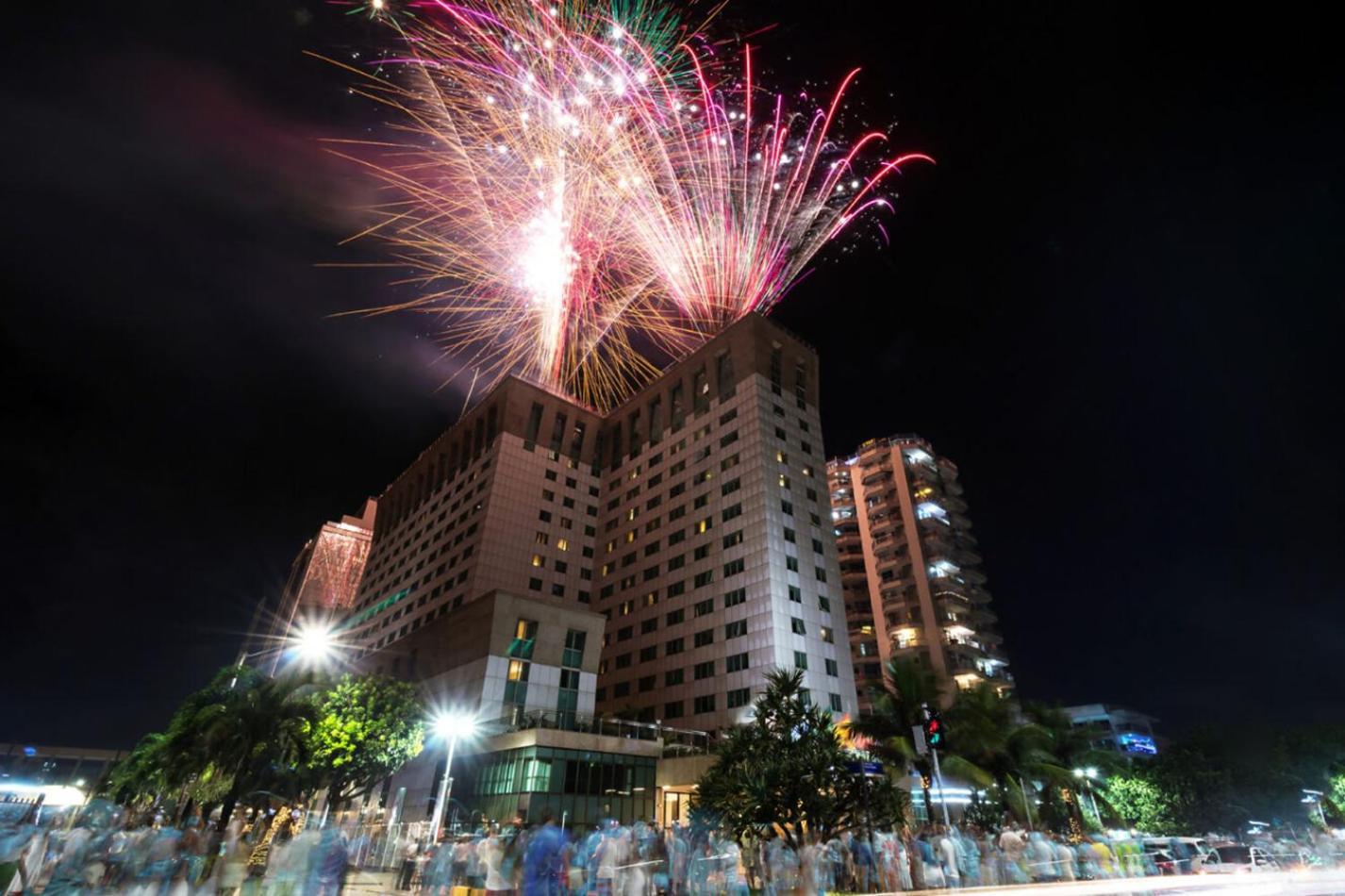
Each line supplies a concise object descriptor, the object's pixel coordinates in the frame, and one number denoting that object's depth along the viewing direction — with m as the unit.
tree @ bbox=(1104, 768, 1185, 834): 45.44
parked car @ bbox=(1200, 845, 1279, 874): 25.55
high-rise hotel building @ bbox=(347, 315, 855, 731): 53.16
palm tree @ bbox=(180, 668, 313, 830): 29.83
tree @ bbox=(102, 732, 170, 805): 37.78
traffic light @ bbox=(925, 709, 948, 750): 16.89
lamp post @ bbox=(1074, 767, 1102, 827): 39.42
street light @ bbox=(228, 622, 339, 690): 39.57
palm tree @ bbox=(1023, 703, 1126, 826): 39.41
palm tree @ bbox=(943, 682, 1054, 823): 33.69
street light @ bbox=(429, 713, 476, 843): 44.59
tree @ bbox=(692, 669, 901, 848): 19.27
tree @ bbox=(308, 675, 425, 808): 35.75
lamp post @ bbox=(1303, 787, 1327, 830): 45.81
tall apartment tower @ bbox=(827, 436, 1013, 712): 78.00
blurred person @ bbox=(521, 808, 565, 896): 12.98
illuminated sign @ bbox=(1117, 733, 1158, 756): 95.62
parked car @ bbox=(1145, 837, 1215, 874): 25.70
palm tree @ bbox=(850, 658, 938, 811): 32.38
